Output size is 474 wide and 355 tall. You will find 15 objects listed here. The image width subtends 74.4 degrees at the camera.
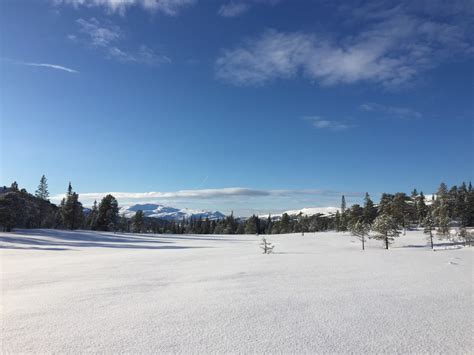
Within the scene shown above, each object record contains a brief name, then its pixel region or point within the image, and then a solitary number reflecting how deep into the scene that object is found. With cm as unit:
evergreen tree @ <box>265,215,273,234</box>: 13892
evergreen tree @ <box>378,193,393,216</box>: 7600
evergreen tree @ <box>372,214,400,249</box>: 4516
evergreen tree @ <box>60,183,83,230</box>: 7188
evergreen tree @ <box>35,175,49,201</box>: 9538
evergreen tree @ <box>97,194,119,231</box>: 7744
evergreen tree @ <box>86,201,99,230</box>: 9994
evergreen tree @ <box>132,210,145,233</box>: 9469
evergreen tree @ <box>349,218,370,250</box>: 4695
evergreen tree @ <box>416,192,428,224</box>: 8738
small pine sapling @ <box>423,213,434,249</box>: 4962
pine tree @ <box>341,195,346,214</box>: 12528
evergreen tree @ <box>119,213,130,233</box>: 9981
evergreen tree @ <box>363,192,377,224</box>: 8106
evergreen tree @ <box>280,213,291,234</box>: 12238
